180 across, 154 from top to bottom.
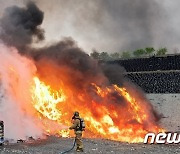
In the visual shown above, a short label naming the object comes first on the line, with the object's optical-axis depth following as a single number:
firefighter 16.39
